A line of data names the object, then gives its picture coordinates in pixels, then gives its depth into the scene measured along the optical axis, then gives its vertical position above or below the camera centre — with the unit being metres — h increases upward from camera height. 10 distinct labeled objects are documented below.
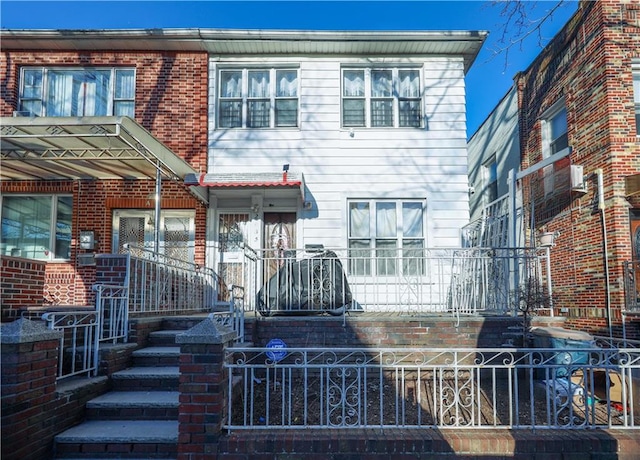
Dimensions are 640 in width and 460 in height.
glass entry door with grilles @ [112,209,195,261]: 9.27 +0.99
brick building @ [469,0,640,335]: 8.65 +2.45
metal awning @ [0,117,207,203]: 6.44 +2.11
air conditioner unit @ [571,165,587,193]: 9.29 +2.06
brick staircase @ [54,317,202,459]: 3.81 -1.33
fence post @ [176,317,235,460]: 3.61 -0.95
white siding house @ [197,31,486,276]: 9.36 +3.07
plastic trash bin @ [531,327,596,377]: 5.30 -0.77
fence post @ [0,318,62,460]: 3.39 -0.89
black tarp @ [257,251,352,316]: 6.39 -0.17
